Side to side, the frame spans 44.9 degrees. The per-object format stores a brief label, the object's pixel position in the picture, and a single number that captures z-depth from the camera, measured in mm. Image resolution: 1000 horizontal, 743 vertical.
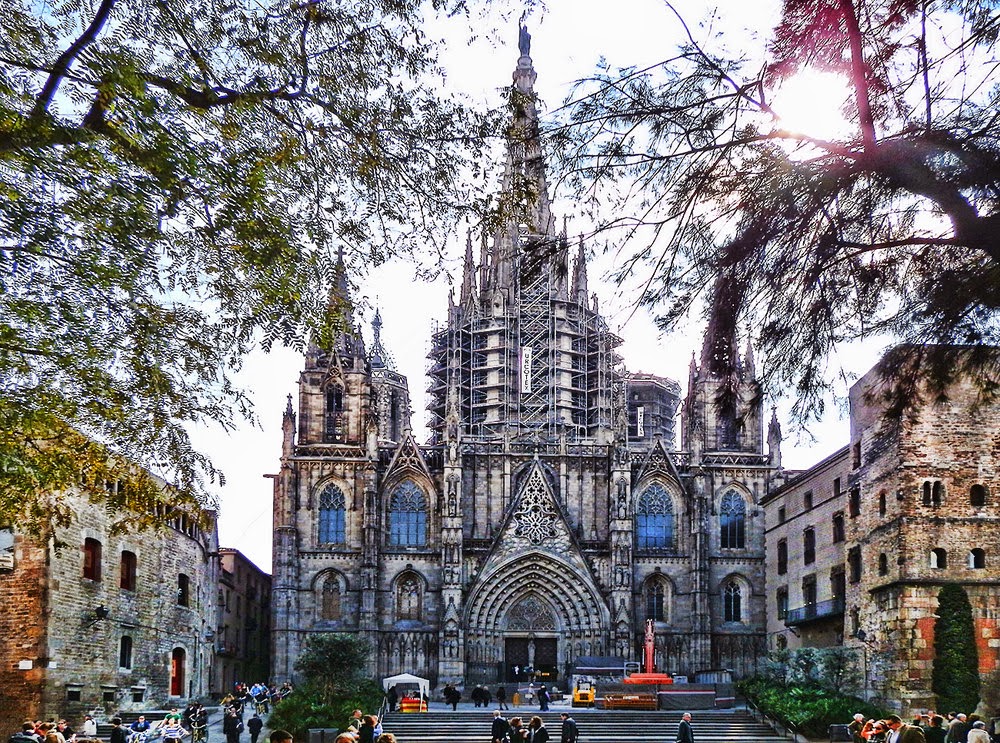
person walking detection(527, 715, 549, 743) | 22512
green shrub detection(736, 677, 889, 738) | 32756
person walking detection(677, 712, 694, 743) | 25750
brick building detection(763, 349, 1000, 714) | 32844
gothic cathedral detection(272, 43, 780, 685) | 55906
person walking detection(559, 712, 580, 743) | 25234
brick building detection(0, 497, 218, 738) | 30344
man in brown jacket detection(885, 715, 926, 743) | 16703
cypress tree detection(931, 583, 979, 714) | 31688
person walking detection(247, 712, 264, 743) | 32938
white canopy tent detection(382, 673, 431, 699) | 45094
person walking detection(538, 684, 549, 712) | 40628
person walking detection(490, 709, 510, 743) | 25766
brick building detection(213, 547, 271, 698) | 57994
